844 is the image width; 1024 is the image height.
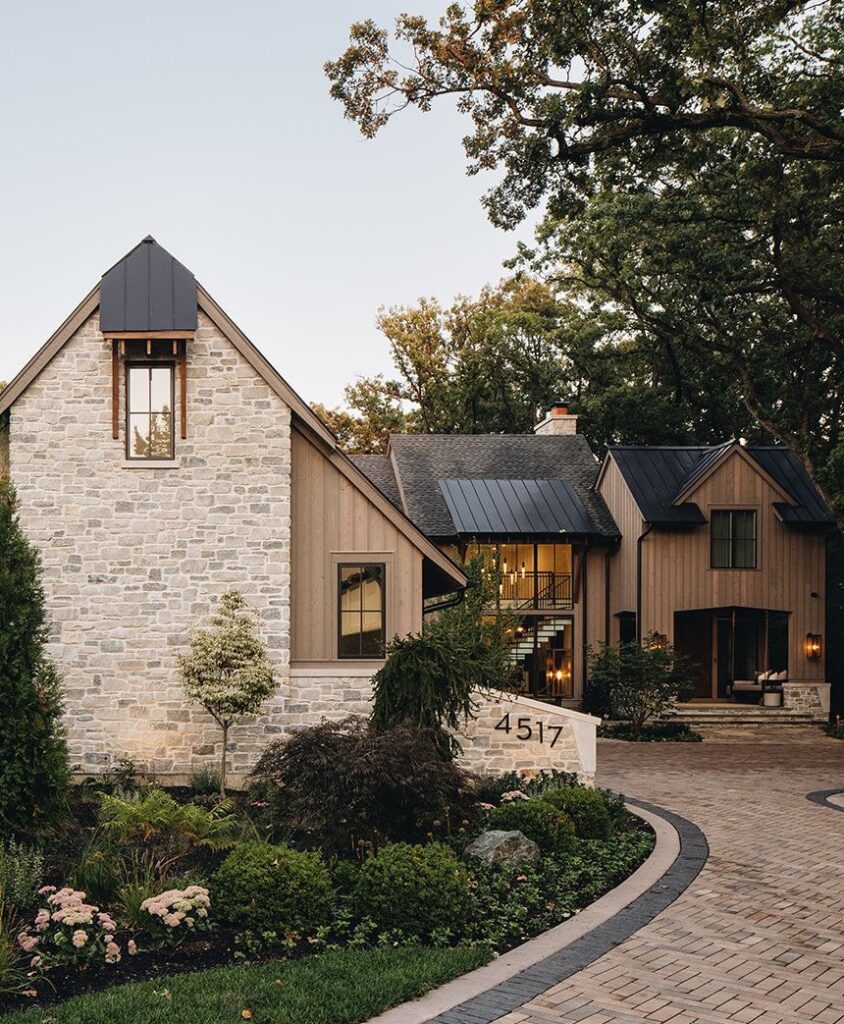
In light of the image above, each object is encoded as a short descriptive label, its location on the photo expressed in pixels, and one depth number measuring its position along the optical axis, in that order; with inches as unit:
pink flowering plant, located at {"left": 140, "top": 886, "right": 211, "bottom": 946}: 275.6
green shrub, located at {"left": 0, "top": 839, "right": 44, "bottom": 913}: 300.5
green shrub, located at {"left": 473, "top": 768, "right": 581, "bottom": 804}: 496.4
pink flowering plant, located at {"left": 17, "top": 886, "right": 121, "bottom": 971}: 260.5
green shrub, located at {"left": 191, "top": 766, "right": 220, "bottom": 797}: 526.6
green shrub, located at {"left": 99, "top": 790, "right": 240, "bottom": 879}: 374.3
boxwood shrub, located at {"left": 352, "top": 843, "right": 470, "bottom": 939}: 294.8
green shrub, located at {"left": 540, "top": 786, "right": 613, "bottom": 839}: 427.5
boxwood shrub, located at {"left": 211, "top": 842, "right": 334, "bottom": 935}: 289.9
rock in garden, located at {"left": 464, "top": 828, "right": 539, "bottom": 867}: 364.2
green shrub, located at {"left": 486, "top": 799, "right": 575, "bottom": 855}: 398.0
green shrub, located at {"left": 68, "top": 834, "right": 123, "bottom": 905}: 311.9
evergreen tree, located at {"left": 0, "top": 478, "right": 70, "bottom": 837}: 351.6
